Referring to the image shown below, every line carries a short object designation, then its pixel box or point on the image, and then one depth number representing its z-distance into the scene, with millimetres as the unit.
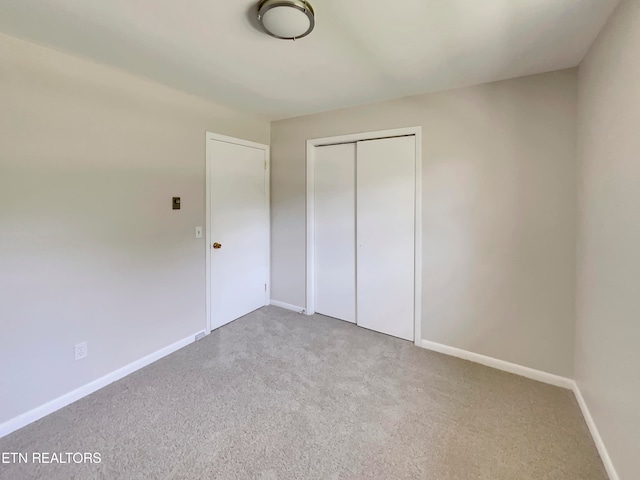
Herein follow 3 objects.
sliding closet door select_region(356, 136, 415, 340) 2727
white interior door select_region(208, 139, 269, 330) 2980
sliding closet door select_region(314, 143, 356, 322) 3129
